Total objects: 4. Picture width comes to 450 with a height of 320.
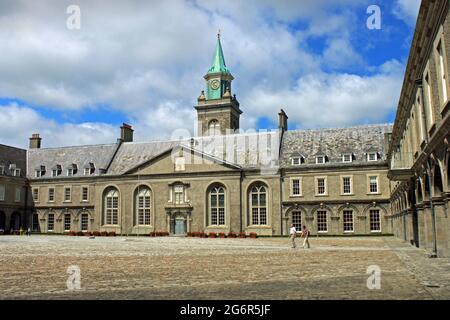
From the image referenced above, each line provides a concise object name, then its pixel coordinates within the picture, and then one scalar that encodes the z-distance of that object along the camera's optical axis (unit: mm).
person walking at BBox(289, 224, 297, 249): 27784
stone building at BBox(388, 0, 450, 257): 16016
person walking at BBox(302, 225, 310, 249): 27172
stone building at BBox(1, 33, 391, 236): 48875
